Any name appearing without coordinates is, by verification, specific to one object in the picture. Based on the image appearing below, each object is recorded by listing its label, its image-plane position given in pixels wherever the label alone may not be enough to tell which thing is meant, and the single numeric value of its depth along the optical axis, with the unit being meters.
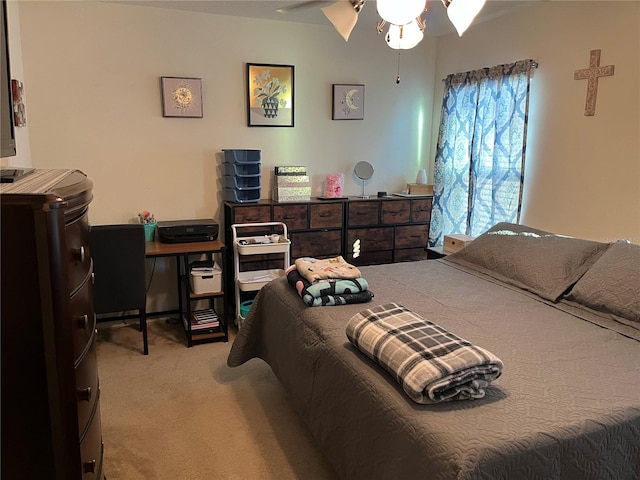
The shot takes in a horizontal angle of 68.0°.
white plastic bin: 3.43
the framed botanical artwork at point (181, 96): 3.61
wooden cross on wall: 2.89
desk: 3.36
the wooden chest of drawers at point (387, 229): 4.00
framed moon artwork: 4.09
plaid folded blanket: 1.47
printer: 3.49
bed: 1.35
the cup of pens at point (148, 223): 3.62
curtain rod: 3.29
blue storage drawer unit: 3.71
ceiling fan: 1.76
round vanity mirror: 4.24
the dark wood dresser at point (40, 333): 1.14
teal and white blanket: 2.31
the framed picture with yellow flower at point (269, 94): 3.82
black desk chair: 3.00
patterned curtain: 3.46
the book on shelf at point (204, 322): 3.51
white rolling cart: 3.53
